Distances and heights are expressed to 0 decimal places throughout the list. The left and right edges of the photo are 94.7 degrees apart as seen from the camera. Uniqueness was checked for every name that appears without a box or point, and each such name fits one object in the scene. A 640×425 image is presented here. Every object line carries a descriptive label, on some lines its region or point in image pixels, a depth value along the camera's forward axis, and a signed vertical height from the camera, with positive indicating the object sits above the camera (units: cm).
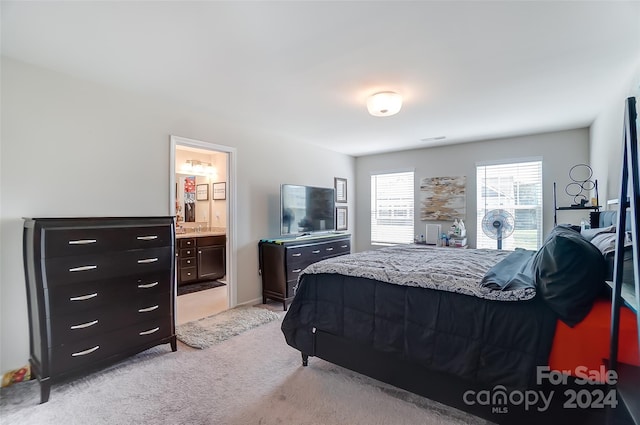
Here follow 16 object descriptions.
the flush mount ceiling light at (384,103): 277 +102
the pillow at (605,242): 153 -19
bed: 146 -70
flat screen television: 426 +1
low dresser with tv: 391 -70
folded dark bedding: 164 -41
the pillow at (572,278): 143 -35
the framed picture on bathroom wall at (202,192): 570 +38
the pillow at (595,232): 194 -17
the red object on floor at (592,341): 130 -62
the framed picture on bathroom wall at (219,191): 545 +38
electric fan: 391 -20
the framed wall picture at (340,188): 569 +44
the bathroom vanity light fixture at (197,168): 544 +82
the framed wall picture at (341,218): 576 -15
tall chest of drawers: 204 -61
